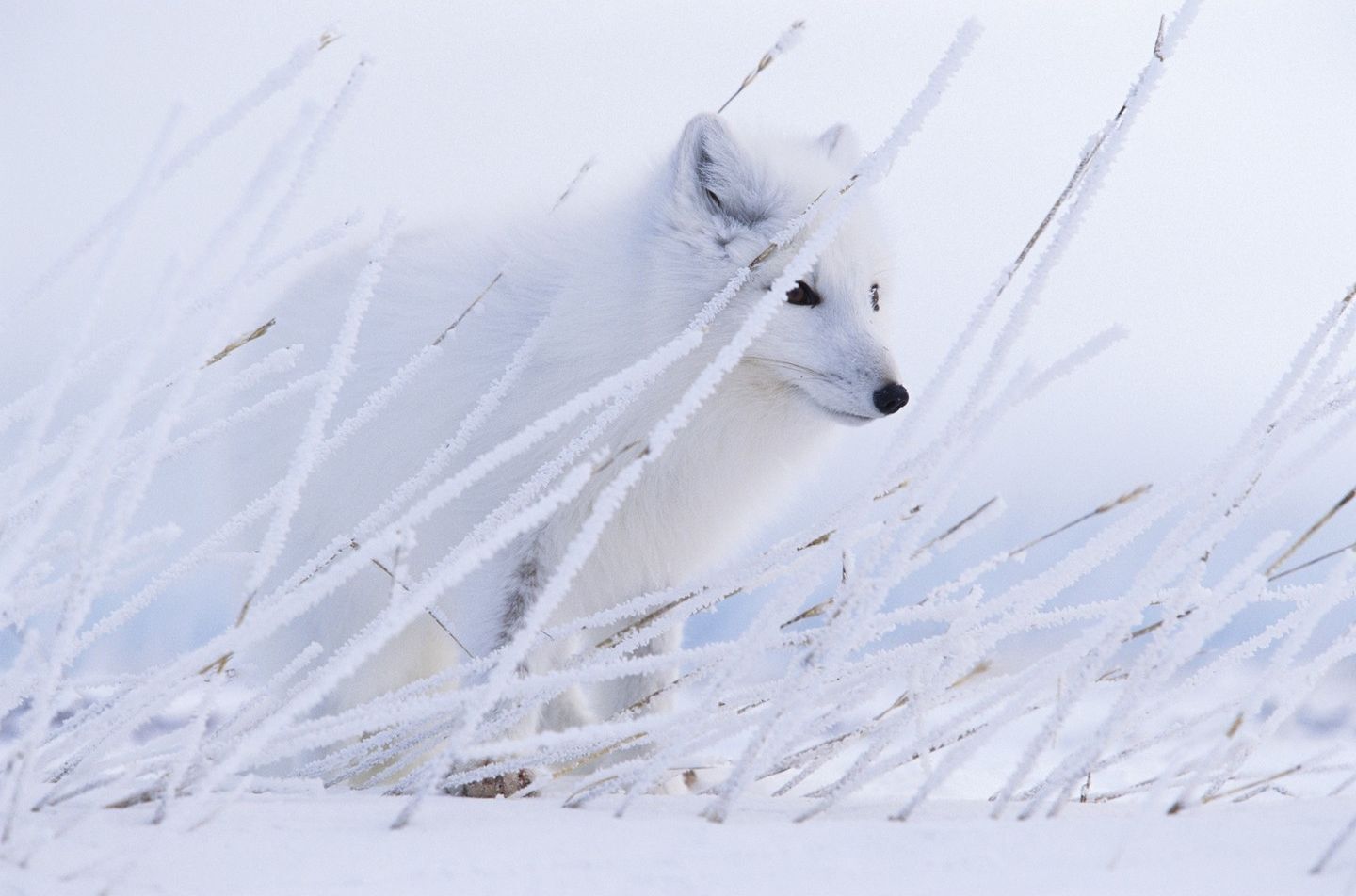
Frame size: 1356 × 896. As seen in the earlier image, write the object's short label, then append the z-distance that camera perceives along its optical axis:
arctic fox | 12.34
